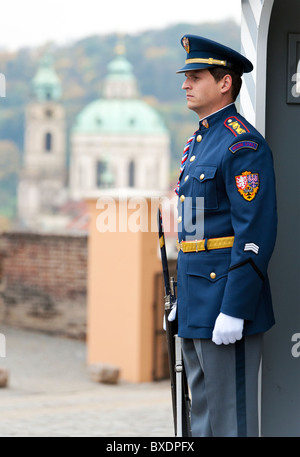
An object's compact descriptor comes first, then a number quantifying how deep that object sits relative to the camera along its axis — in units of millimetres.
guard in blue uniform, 5617
